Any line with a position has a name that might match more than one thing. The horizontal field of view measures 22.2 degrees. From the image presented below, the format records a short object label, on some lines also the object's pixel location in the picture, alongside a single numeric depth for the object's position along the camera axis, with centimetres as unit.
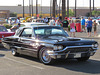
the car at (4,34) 1471
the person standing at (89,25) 2164
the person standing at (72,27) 2076
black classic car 876
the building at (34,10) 13238
